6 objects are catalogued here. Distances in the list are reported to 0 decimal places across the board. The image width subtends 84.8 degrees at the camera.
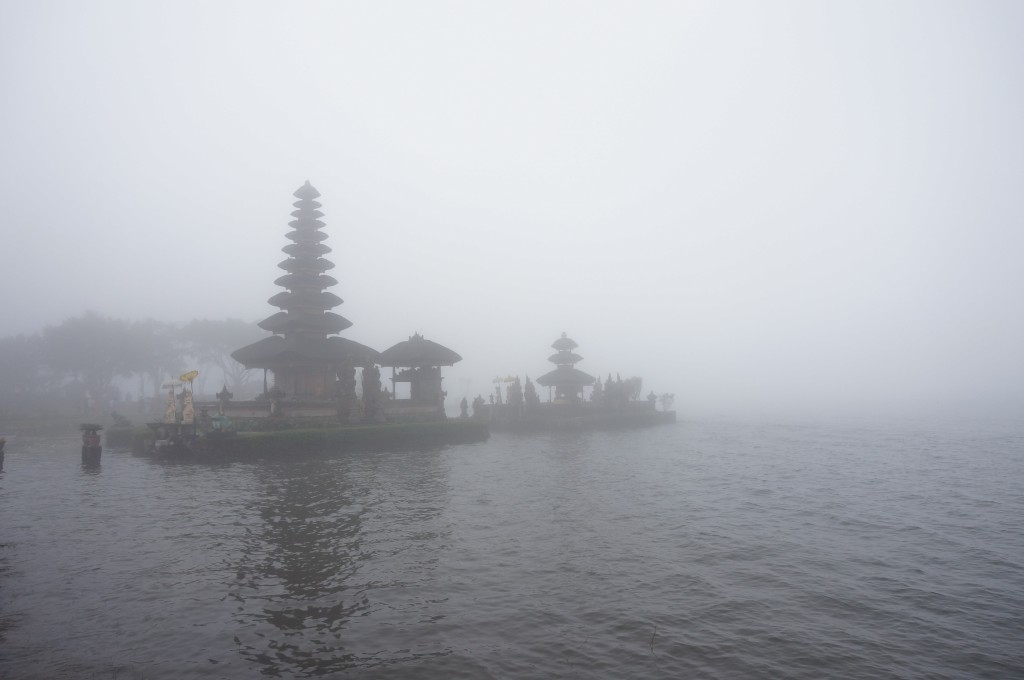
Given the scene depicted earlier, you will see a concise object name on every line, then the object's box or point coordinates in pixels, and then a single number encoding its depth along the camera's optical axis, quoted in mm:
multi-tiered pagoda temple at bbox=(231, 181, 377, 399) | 35875
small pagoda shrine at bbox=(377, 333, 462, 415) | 38594
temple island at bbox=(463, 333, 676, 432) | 48625
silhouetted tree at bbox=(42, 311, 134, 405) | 67312
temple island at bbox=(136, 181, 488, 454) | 27094
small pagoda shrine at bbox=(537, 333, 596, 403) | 56594
